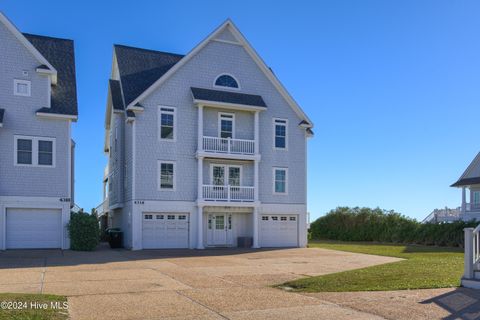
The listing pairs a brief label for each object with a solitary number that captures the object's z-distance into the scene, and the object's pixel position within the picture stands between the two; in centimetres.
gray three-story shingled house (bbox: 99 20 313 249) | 2806
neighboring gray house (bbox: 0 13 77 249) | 2491
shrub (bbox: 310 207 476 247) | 3176
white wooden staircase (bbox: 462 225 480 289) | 1194
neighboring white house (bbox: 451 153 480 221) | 3978
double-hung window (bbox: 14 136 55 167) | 2520
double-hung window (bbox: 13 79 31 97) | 2562
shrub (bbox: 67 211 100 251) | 2509
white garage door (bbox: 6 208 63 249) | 2489
